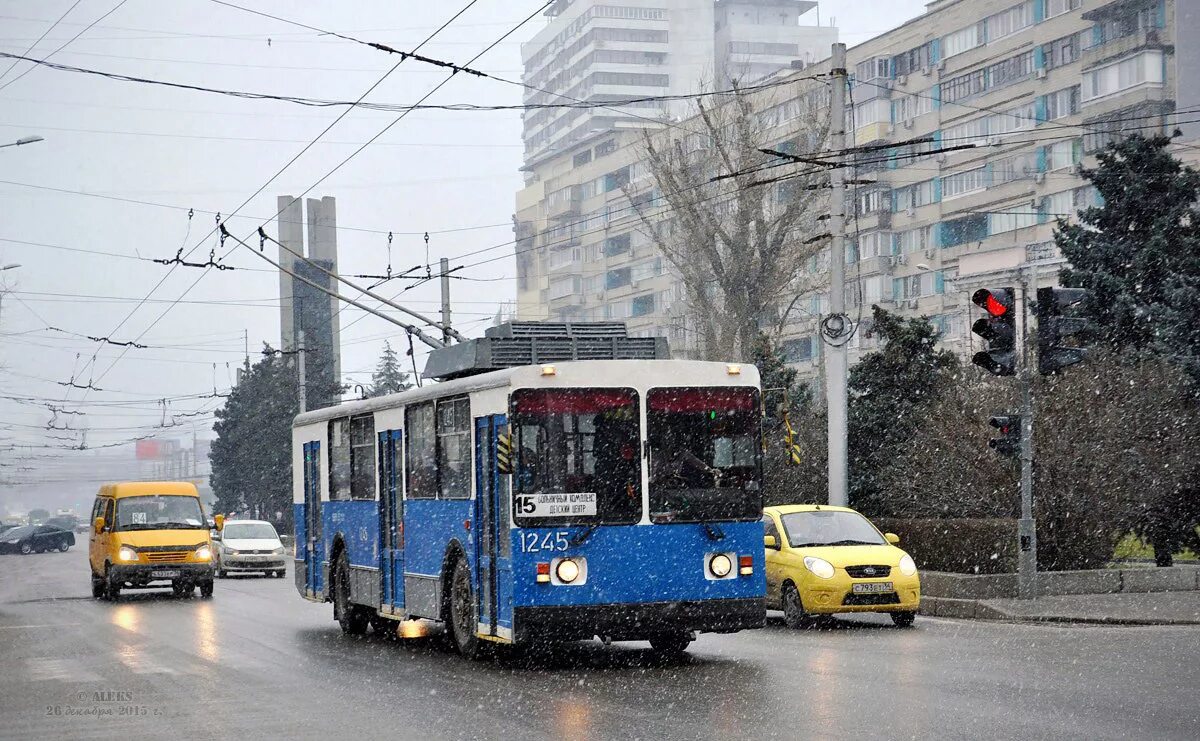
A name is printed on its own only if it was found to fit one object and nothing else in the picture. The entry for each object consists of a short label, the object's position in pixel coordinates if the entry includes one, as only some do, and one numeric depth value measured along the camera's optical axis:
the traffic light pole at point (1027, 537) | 19.80
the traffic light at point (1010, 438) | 19.38
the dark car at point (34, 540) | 82.00
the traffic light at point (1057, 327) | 17.75
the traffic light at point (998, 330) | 17.95
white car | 41.09
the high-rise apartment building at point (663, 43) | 145.50
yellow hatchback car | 18.88
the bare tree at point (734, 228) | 43.72
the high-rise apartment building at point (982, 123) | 58.06
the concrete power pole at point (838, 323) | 25.39
